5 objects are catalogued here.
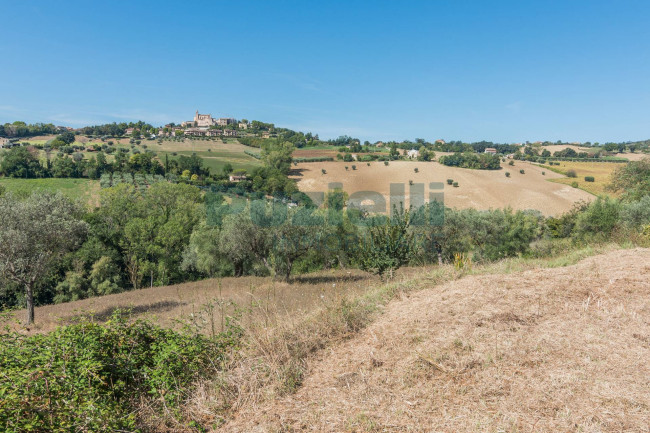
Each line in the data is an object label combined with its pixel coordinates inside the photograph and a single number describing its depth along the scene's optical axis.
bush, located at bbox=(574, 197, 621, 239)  34.12
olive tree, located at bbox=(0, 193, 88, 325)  17.42
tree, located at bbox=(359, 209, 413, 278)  17.17
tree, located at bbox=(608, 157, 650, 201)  42.25
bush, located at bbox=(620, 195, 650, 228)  29.71
